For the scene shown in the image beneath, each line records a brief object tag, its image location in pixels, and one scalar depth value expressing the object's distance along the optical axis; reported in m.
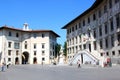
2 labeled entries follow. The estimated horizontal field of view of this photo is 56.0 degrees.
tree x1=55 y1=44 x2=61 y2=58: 42.66
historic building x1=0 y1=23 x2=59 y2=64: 37.28
